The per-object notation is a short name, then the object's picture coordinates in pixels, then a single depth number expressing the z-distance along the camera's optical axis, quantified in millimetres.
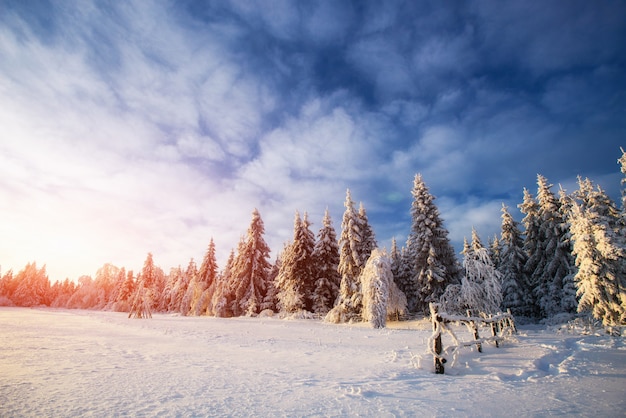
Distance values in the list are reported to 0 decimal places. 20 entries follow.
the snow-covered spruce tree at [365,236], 33047
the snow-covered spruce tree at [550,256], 28938
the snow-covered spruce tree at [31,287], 74000
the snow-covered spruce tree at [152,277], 58931
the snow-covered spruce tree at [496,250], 39094
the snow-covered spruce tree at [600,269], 20250
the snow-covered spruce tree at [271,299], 37569
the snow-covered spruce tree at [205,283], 43281
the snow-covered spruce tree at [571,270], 27188
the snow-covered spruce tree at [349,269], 27781
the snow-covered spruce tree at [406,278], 34688
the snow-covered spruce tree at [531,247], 31328
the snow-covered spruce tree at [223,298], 38688
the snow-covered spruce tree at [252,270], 38688
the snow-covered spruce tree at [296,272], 33281
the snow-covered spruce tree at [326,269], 34375
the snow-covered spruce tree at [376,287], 22312
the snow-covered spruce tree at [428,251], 28025
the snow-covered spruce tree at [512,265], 31047
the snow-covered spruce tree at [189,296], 45344
